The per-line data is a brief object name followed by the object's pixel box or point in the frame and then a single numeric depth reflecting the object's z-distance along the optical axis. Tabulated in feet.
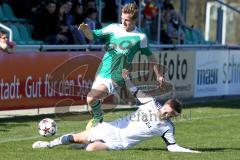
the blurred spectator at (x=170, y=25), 89.30
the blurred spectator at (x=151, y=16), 87.91
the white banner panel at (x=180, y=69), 76.33
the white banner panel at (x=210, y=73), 81.25
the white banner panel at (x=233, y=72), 85.76
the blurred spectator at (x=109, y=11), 84.17
